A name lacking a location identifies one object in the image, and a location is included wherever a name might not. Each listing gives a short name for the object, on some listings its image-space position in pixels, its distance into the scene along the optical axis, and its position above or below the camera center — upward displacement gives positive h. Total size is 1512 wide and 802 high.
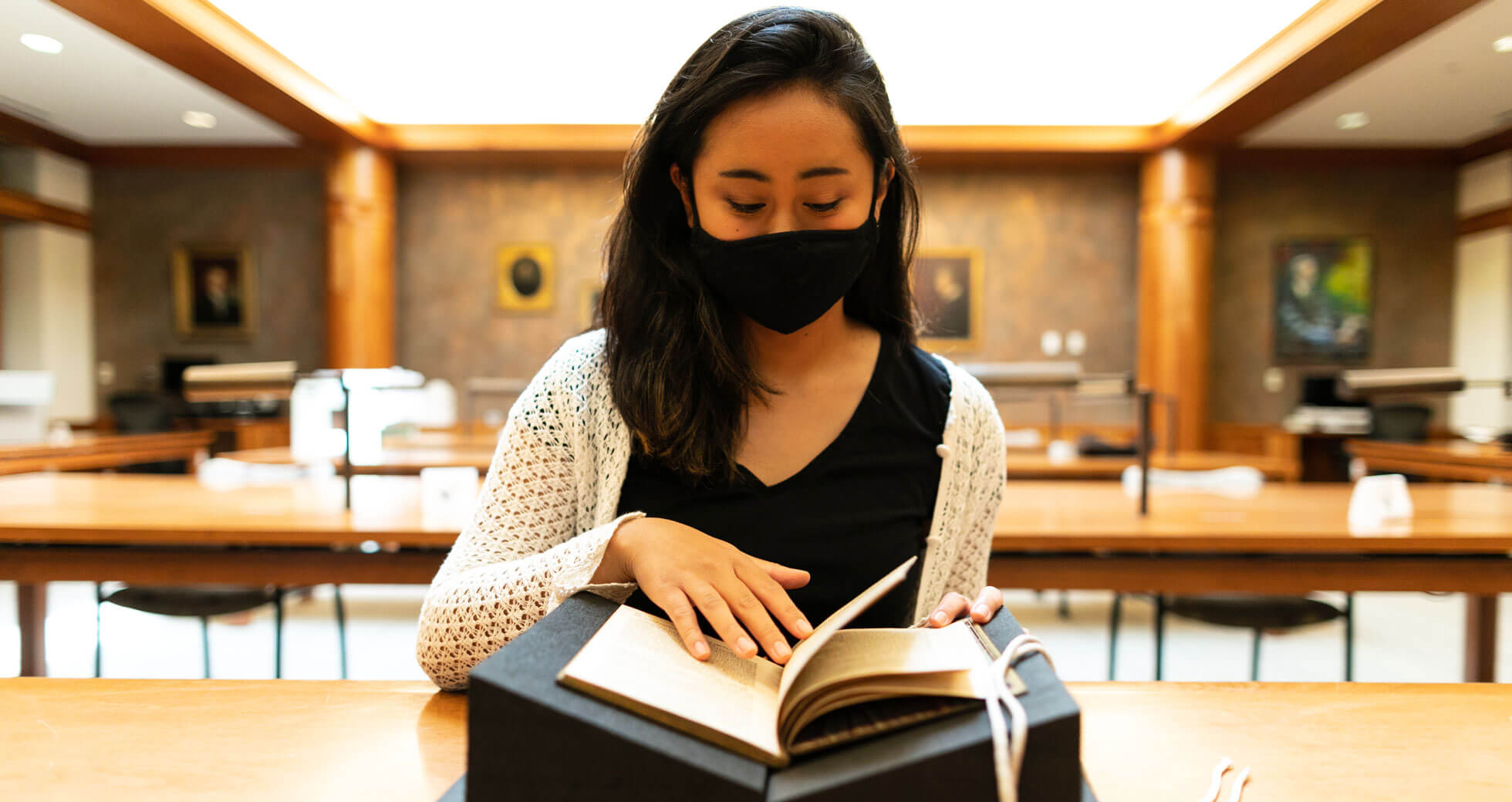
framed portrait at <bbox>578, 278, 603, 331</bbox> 8.47 +0.67
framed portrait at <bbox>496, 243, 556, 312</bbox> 8.54 +0.88
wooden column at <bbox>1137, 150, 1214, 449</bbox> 7.50 +0.73
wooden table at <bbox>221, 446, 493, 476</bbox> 4.13 -0.50
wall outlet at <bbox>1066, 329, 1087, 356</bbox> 8.45 +0.25
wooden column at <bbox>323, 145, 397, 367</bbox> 7.59 +0.99
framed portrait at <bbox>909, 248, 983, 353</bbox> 8.47 +0.76
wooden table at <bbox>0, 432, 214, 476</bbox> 4.15 -0.52
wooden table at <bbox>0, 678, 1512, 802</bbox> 0.68 -0.34
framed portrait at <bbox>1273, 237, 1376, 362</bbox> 8.31 +0.68
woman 0.95 -0.04
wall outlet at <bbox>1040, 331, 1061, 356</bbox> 8.45 +0.23
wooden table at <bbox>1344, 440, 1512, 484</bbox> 4.03 -0.47
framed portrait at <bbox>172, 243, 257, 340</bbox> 8.67 +0.79
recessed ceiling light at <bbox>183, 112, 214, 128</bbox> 6.89 +2.02
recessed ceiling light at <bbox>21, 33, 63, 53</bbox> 2.39 +0.94
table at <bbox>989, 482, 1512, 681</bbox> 2.19 -0.50
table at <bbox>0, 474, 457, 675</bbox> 2.21 -0.49
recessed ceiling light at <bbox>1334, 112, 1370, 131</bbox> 6.77 +2.01
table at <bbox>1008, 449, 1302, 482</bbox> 4.67 -0.58
